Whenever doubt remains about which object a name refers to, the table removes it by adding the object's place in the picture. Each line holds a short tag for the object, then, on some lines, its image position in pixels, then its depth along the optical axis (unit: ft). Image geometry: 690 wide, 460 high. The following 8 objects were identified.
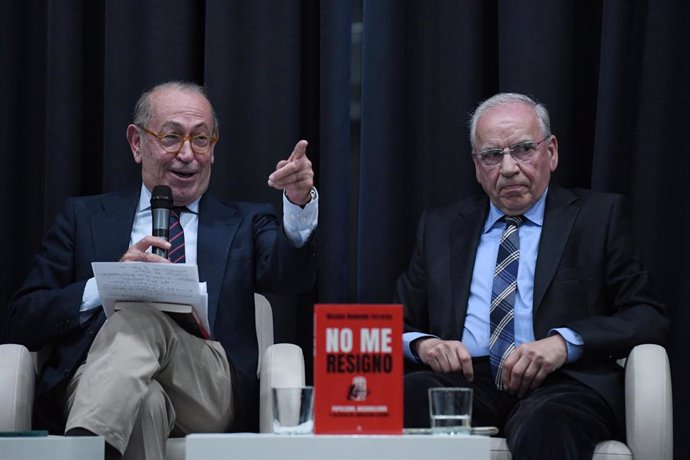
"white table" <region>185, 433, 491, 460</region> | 19.42
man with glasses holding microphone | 21.37
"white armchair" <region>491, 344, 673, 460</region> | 21.52
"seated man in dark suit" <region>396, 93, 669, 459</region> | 22.30
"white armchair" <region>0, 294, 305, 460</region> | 22.09
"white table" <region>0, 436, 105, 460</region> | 19.97
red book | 19.65
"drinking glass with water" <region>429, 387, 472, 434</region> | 19.79
